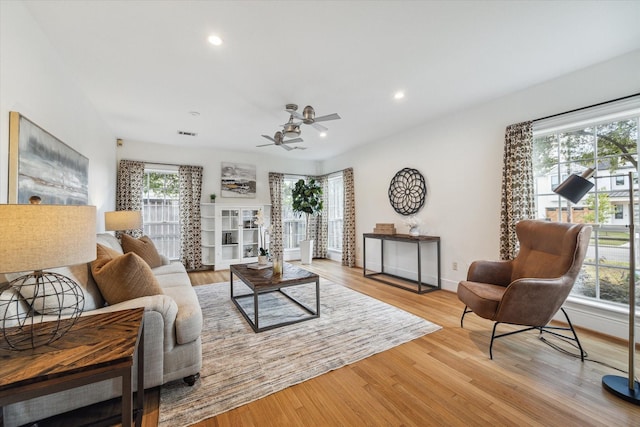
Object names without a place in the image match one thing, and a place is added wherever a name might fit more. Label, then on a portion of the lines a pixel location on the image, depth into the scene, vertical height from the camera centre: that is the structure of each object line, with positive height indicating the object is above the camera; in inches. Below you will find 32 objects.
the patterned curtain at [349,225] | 225.0 -8.2
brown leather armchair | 82.0 -22.7
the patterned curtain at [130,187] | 188.7 +22.5
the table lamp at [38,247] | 36.9 -4.1
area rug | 66.5 -44.8
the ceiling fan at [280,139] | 143.9 +43.2
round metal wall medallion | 168.2 +15.5
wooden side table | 34.9 -20.7
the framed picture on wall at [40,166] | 66.0 +16.4
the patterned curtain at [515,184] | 117.3 +12.8
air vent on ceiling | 177.8 +57.8
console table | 153.2 -39.2
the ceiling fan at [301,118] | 118.7 +44.4
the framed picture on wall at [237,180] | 229.1 +32.9
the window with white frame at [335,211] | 257.1 +4.6
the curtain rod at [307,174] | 234.5 +41.7
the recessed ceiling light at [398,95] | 122.3 +56.6
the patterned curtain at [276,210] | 240.4 +5.9
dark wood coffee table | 102.9 -26.6
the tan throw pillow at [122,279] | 68.5 -15.9
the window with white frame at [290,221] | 260.1 -4.7
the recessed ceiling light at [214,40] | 83.1 +56.7
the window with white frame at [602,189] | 98.3 +8.8
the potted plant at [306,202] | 239.3 +12.7
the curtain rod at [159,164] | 199.8 +42.0
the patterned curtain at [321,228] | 261.8 -12.2
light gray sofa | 55.9 -31.9
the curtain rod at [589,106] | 93.7 +40.7
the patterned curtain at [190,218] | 209.2 -0.3
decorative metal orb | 44.2 -19.7
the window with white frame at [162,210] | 206.8 +6.3
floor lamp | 65.4 -42.1
